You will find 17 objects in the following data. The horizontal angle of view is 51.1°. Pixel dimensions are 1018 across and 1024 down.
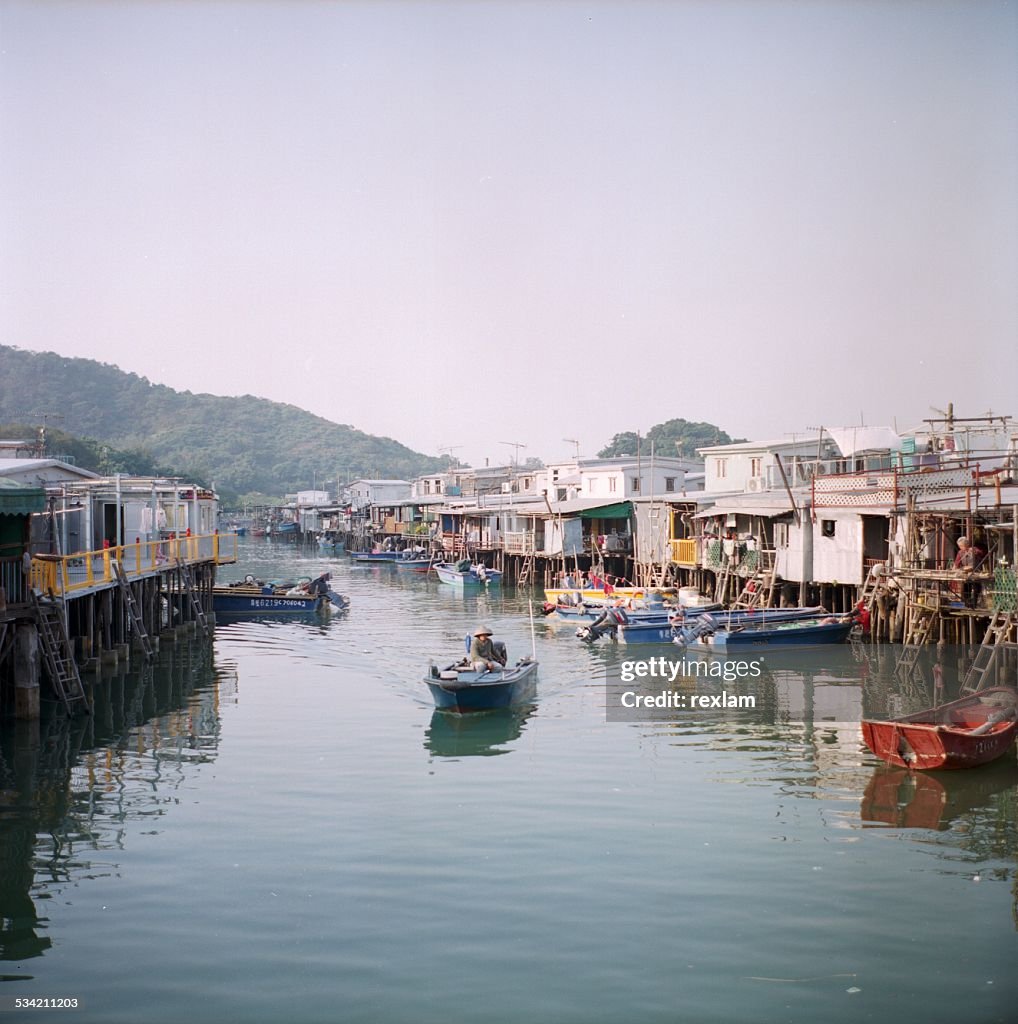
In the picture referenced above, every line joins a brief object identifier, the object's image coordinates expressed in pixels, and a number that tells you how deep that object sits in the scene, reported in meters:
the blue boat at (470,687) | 20.12
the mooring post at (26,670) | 19.80
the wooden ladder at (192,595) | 34.38
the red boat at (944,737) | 15.67
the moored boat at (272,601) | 39.50
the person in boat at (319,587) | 39.81
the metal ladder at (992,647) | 20.59
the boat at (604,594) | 36.72
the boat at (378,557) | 69.88
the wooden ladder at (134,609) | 25.81
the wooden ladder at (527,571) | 53.43
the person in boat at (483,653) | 20.53
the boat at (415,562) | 63.90
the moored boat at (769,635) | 28.45
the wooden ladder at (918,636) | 26.61
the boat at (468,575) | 52.56
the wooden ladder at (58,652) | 20.09
